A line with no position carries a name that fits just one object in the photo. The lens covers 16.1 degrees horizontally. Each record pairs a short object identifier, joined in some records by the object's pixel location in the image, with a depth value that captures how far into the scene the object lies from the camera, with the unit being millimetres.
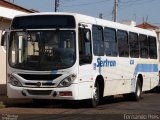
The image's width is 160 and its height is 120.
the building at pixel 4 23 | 28102
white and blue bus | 17922
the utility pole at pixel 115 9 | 49675
